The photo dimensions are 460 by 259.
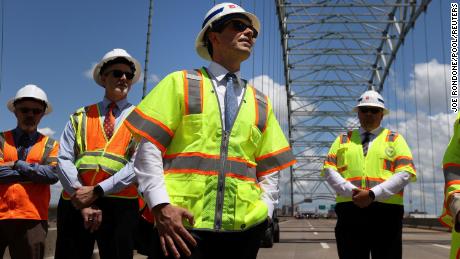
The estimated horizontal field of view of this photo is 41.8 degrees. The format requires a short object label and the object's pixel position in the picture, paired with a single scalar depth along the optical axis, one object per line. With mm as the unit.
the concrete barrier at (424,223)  32075
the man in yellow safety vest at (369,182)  5008
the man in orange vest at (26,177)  4578
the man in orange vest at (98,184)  3840
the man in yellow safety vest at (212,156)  2625
